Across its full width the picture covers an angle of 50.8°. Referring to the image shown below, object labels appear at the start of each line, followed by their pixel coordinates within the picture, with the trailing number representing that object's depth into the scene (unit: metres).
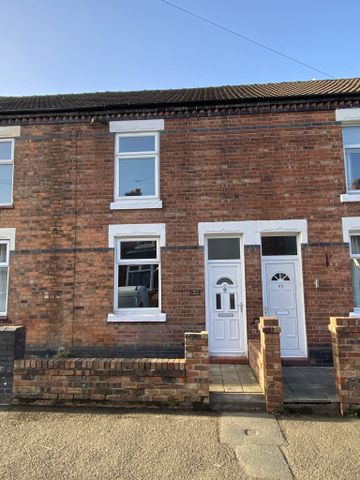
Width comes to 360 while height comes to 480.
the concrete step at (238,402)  5.20
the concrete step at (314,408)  5.08
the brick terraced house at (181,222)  7.90
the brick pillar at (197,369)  5.15
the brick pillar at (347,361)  5.01
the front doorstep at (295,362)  7.59
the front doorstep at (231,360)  7.70
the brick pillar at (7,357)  5.39
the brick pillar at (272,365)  5.12
